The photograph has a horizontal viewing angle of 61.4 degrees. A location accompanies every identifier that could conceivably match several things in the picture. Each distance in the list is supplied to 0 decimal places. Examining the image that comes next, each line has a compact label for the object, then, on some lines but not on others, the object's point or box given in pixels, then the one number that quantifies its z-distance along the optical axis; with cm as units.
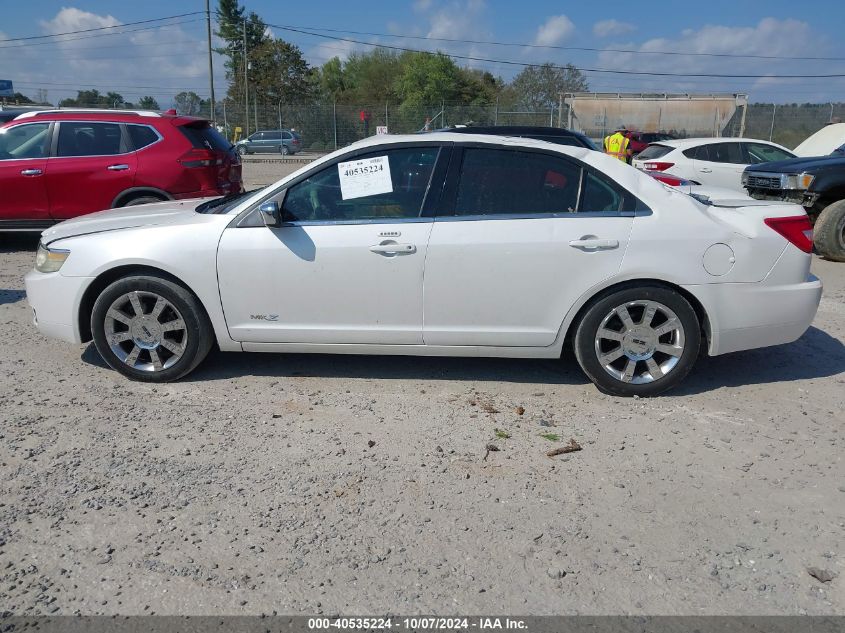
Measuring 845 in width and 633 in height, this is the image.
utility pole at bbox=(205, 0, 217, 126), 3616
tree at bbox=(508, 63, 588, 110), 5875
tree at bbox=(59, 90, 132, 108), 4041
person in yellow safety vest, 1680
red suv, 855
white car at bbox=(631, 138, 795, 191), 1254
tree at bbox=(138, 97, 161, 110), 4656
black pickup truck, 914
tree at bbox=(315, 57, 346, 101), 7806
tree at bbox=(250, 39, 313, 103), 6003
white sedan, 438
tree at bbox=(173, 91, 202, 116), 3906
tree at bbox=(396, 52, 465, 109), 6122
